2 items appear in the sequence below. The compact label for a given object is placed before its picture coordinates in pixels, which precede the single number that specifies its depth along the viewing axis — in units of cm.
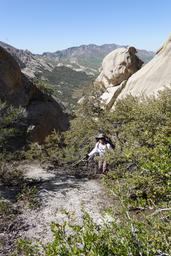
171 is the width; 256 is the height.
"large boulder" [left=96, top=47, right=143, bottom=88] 2610
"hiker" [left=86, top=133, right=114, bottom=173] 1075
